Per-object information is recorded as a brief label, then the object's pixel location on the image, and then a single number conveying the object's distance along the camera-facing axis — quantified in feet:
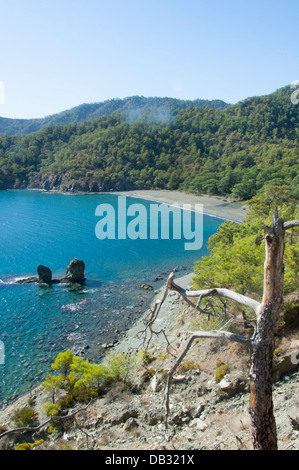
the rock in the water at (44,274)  113.94
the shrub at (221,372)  43.33
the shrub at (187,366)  49.16
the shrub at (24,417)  46.42
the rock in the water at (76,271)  116.06
